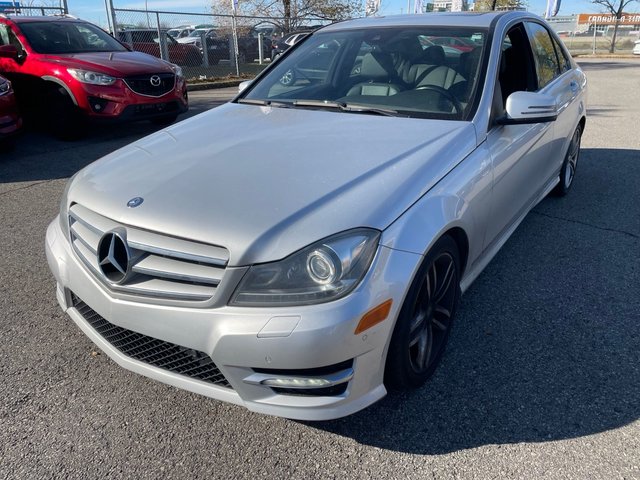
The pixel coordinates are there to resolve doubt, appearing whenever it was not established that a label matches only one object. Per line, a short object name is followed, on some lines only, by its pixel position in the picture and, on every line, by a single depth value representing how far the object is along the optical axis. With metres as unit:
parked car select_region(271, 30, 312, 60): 14.71
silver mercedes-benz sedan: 1.98
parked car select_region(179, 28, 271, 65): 18.11
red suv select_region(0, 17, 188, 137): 7.55
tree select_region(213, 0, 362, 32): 20.28
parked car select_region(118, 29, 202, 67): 14.96
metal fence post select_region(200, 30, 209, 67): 17.62
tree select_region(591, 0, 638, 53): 34.78
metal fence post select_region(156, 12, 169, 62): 14.68
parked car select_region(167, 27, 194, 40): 23.24
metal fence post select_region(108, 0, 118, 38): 13.43
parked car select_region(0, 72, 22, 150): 6.45
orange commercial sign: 42.05
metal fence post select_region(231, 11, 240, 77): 16.84
